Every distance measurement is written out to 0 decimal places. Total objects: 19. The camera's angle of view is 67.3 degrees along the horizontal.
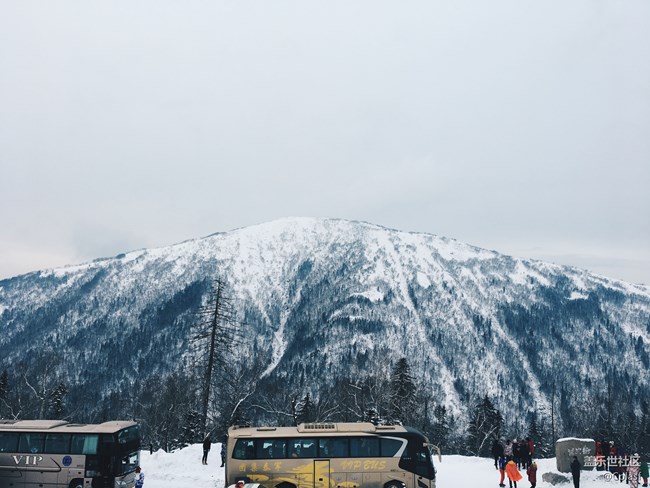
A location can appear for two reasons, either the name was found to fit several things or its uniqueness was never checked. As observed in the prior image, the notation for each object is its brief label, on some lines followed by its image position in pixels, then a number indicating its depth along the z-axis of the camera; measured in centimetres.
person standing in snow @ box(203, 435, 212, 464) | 3288
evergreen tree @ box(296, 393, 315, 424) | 6694
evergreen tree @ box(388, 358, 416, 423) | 5644
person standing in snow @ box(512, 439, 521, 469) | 3141
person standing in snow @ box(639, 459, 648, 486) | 2655
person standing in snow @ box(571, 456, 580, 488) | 2539
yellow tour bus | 2347
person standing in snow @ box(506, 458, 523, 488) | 2557
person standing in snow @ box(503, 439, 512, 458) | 3281
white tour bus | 2414
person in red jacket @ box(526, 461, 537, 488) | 2582
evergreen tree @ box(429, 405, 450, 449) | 8862
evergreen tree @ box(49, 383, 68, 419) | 7388
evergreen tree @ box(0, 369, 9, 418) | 6381
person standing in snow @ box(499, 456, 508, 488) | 2781
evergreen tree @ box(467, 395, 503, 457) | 7938
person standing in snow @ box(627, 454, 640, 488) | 2470
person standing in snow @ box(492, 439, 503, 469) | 3243
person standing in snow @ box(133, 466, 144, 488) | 2362
